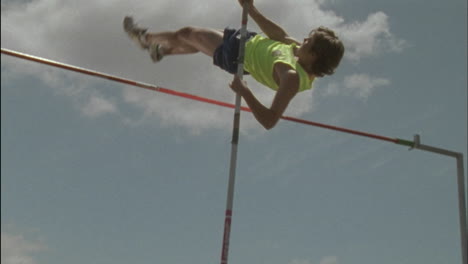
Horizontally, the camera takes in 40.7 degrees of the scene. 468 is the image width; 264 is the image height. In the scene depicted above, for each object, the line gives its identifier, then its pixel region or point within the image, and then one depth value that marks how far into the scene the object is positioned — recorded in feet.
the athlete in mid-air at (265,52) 14.62
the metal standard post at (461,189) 22.15
